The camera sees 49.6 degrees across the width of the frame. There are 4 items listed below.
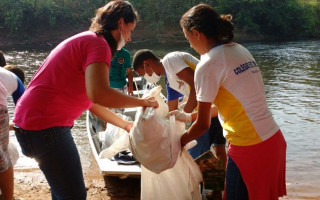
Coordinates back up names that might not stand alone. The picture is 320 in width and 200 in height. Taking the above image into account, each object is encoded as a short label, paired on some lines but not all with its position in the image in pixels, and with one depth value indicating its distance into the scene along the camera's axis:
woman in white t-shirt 1.87
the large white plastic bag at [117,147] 2.77
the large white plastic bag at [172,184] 2.59
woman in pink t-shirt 1.88
